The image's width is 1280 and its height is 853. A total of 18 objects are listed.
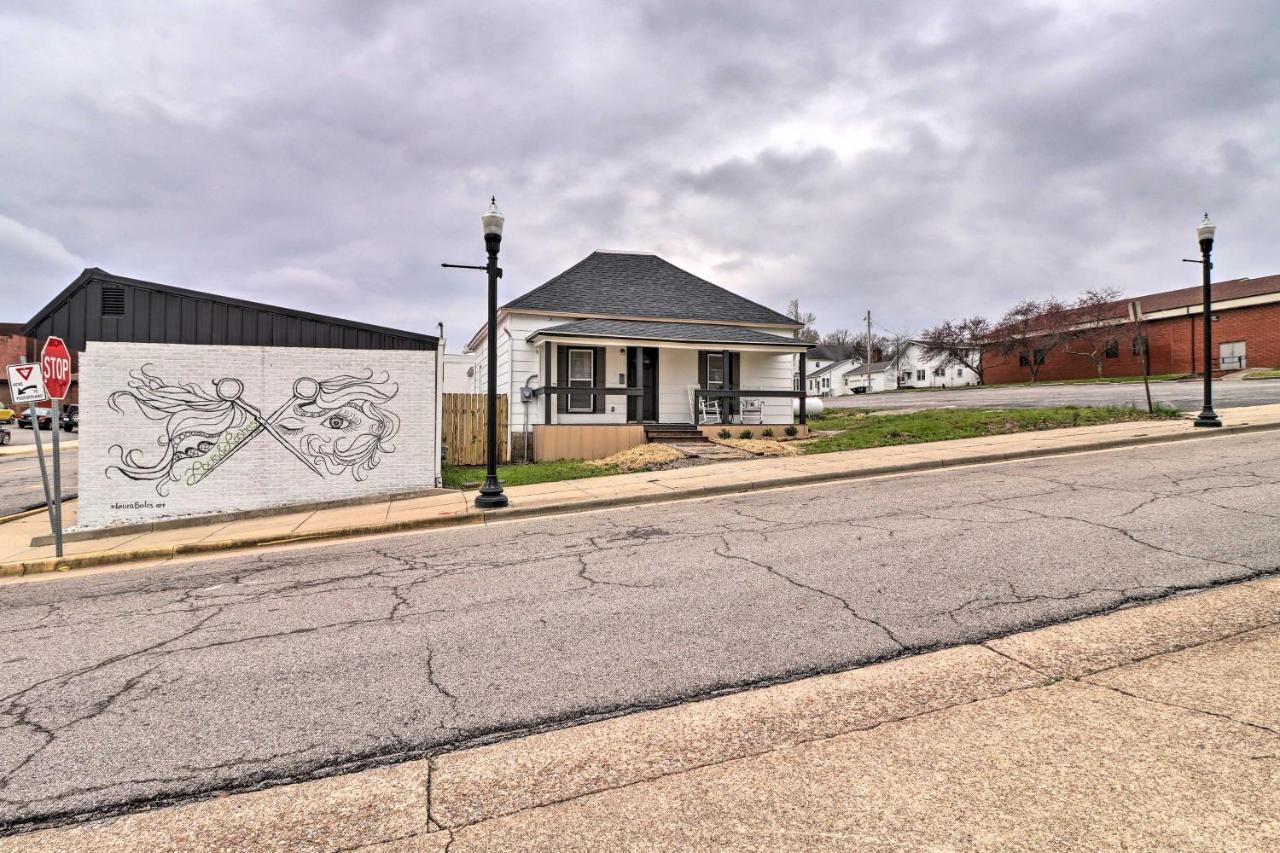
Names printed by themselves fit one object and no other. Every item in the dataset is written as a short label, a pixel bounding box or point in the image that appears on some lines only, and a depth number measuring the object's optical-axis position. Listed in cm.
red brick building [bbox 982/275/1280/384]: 3734
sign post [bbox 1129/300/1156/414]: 1547
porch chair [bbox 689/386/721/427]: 2036
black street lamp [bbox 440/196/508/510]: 1059
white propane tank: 2682
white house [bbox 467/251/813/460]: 1827
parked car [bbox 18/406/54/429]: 3995
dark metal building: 1102
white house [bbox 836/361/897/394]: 7938
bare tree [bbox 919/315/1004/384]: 5409
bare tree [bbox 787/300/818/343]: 8522
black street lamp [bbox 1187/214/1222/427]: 1395
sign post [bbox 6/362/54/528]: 903
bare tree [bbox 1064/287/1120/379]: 4394
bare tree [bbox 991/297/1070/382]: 4666
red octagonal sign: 899
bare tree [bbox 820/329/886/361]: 8994
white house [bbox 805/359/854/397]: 8388
